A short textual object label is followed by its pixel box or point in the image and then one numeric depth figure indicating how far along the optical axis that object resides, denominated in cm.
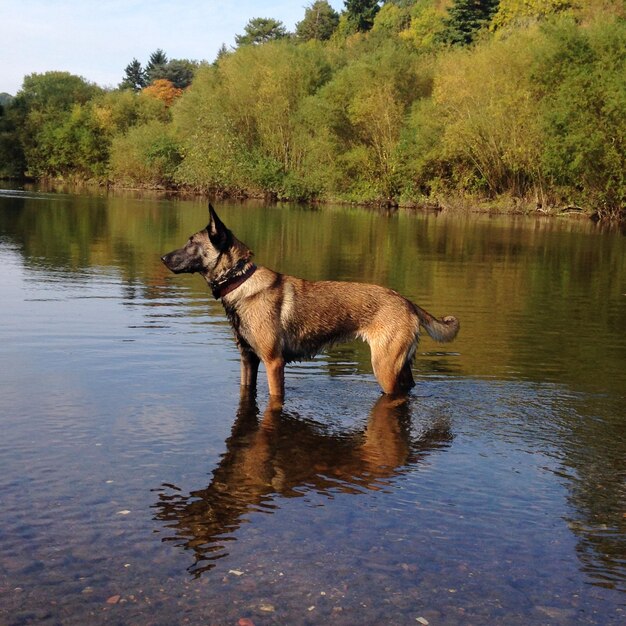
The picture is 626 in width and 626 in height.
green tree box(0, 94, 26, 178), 11625
